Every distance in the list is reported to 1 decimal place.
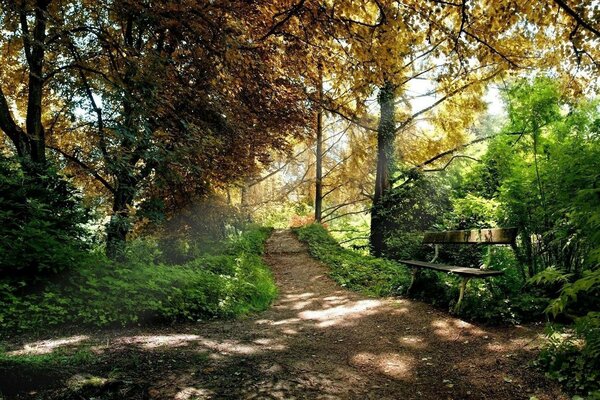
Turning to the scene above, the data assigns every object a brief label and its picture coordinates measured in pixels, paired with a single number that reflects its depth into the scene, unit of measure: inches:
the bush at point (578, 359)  113.9
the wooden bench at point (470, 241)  203.2
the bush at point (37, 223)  185.9
